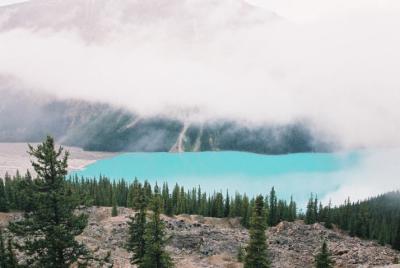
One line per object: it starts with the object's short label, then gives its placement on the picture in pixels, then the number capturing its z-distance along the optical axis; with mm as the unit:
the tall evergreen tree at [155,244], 33469
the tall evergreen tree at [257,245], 40031
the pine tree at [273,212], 122562
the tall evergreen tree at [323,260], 46234
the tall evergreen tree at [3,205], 97150
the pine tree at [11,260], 33919
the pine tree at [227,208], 129000
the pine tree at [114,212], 99062
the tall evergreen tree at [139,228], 47688
